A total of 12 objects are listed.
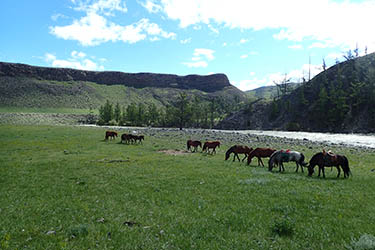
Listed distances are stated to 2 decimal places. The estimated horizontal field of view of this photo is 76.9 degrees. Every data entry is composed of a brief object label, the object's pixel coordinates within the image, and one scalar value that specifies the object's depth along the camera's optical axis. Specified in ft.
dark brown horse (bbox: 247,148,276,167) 68.00
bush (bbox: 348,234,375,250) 19.97
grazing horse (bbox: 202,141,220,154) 94.15
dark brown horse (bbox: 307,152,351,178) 49.26
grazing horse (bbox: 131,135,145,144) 125.80
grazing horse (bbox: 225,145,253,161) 76.33
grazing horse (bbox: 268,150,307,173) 57.11
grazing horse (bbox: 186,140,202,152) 99.96
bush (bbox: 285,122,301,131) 323.06
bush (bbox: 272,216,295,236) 23.93
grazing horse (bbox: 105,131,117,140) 138.31
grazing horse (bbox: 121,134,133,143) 126.21
